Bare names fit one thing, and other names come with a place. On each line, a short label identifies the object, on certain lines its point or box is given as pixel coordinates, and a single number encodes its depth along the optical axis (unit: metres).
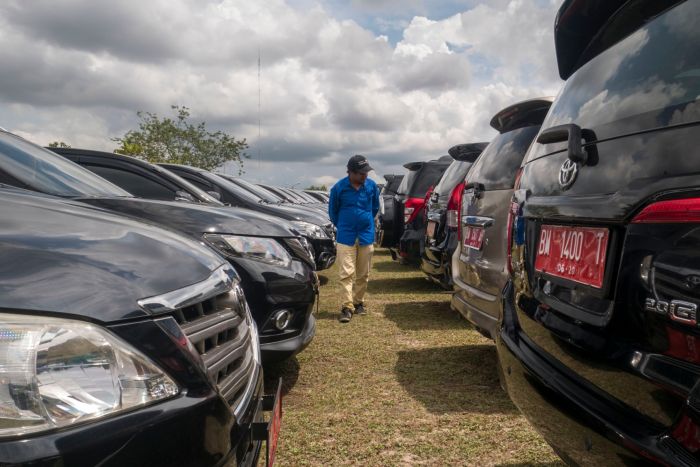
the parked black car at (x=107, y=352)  0.99
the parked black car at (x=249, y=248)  2.87
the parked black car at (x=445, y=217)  4.84
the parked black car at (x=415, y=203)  6.98
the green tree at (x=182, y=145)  34.18
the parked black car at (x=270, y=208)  6.27
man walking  5.65
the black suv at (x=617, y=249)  1.06
